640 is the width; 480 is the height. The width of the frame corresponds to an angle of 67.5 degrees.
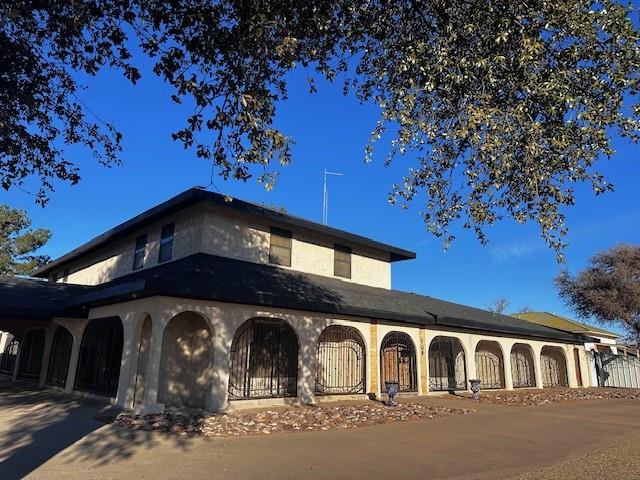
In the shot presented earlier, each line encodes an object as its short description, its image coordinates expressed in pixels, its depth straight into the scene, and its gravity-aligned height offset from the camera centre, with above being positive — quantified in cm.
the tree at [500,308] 7081 +920
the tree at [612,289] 3062 +543
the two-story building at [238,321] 1261 +149
